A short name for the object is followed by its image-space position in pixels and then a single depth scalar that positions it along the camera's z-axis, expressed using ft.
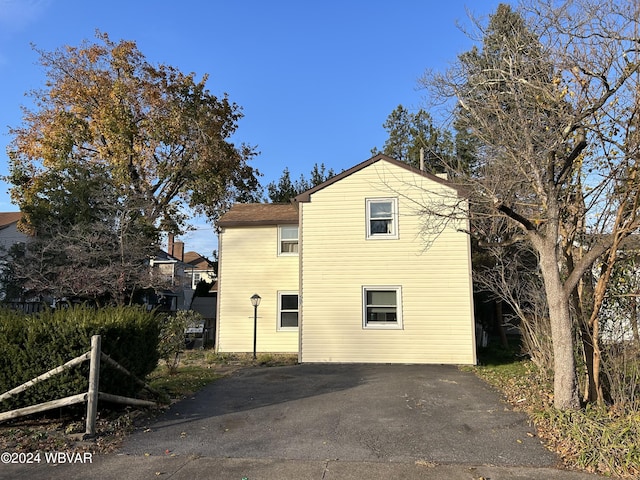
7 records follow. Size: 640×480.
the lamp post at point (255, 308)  45.37
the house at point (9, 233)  87.11
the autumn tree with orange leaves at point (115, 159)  59.31
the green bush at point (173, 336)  32.42
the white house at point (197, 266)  137.53
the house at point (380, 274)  41.47
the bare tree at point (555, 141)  19.71
